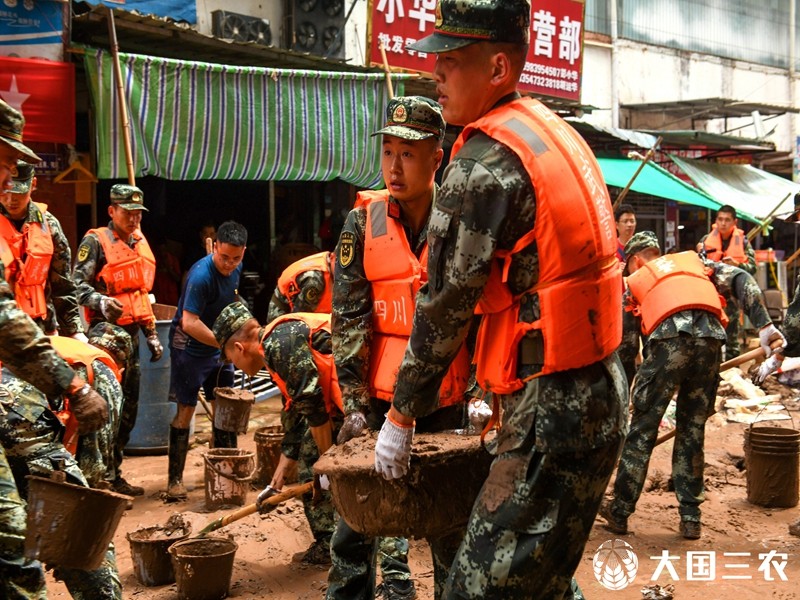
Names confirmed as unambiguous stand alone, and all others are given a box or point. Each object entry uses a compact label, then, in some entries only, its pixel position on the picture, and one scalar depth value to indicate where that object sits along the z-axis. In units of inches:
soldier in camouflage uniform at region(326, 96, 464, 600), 159.0
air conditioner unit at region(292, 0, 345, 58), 474.3
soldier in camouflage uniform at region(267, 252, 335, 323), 214.1
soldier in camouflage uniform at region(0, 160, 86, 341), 217.9
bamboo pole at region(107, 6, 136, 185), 338.0
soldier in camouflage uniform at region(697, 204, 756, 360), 506.3
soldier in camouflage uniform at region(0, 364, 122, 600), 143.9
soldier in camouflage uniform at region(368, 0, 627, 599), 102.6
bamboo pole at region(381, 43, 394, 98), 409.7
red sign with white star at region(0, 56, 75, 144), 326.0
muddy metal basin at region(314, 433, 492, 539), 118.0
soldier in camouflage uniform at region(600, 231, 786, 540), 245.6
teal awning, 570.9
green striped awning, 350.9
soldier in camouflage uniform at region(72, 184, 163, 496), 277.1
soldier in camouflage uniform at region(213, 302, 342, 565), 173.9
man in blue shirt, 276.1
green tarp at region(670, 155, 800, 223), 660.7
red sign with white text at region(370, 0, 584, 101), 516.1
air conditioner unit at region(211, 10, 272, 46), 443.2
